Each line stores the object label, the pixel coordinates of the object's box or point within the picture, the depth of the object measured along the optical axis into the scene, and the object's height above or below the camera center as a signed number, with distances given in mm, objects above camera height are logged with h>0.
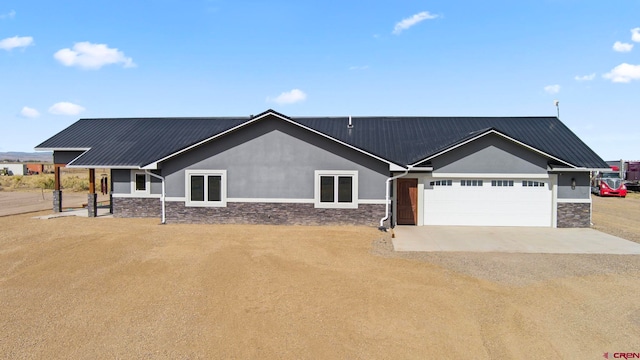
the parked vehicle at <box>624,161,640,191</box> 39906 +33
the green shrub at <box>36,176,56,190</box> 40359 -1421
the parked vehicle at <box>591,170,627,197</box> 32000 -1253
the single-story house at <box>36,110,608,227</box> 16017 -420
